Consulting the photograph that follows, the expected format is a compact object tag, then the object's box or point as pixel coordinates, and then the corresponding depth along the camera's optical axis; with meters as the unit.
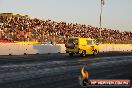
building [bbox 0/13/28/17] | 91.20
